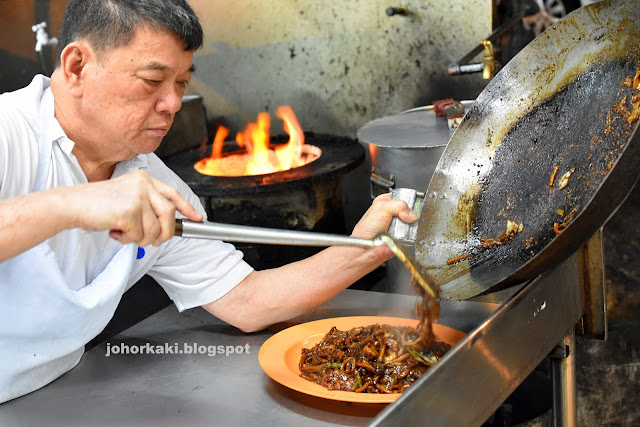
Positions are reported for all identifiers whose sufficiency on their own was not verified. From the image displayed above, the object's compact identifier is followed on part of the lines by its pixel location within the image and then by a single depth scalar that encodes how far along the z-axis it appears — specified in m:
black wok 1.42
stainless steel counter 1.41
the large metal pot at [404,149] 2.73
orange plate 1.35
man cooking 1.60
